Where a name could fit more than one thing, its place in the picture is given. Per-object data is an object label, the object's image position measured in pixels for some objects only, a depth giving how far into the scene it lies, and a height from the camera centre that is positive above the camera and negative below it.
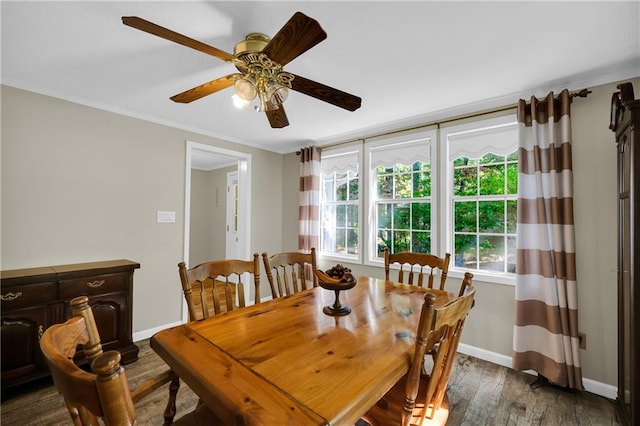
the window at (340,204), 3.72 +0.19
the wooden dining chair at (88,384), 0.49 -0.32
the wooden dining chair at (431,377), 0.90 -0.57
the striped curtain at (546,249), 2.08 -0.24
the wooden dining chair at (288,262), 1.94 -0.35
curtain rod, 2.12 +1.00
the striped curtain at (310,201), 3.91 +0.22
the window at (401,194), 3.05 +0.28
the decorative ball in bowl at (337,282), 1.42 -0.33
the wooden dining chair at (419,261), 2.04 -0.35
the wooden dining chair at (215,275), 1.46 -0.35
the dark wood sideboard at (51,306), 1.96 -0.71
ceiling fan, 1.18 +0.79
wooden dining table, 0.75 -0.51
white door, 5.29 +0.05
